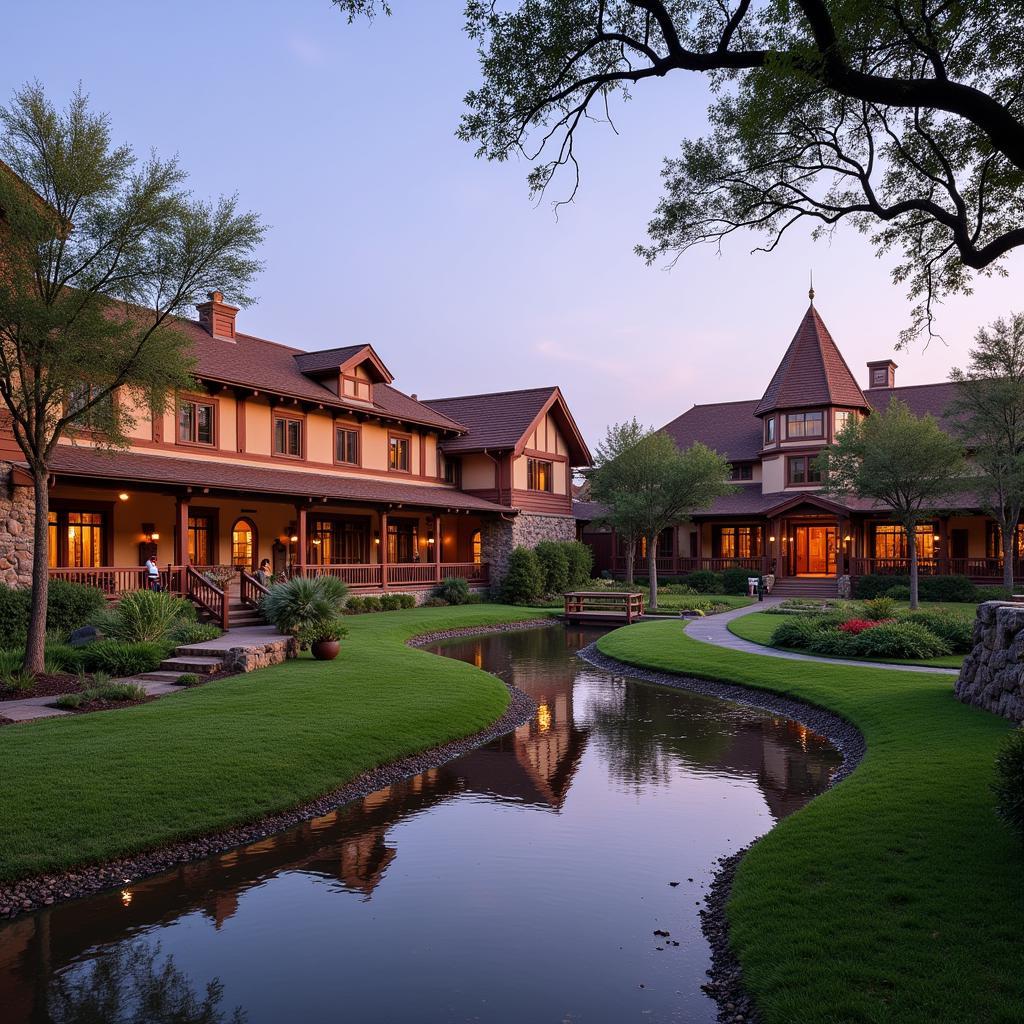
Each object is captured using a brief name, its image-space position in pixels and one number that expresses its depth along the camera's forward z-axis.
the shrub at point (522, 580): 33.31
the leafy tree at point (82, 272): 13.36
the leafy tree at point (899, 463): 27.84
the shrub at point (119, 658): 14.68
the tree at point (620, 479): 32.53
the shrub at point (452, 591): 31.50
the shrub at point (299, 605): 17.12
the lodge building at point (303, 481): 21.45
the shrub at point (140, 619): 16.27
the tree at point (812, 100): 6.53
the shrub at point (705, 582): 38.53
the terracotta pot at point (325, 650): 16.67
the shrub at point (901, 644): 17.75
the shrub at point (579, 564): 36.38
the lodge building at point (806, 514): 36.12
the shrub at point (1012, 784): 6.38
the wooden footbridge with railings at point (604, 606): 28.55
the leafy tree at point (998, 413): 29.27
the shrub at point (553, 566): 34.72
